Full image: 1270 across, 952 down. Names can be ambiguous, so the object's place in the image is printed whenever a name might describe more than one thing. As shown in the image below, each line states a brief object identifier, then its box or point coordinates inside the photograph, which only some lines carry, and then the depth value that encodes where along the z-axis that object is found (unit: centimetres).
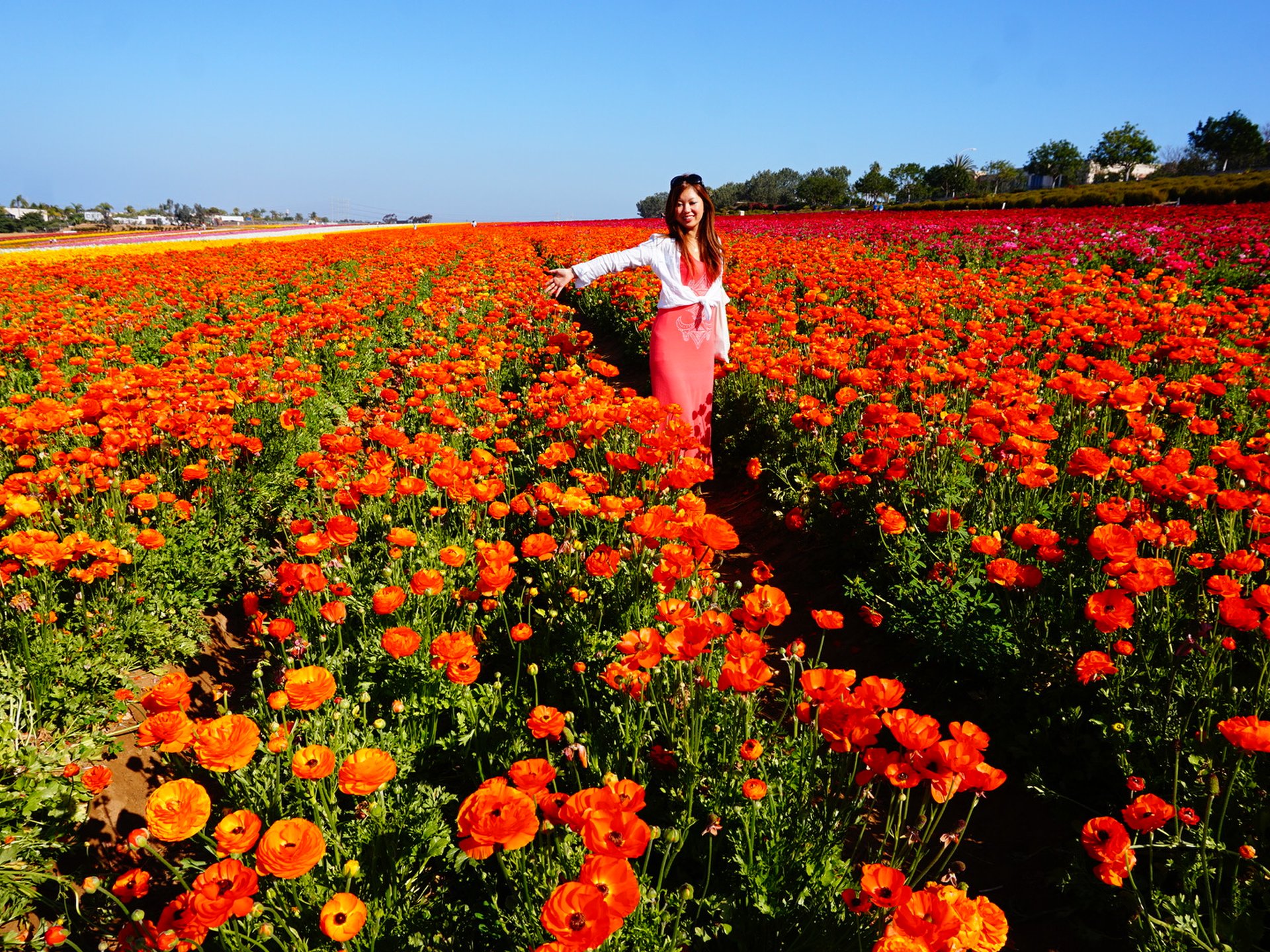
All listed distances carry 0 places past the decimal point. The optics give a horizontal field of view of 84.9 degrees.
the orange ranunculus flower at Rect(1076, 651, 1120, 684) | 211
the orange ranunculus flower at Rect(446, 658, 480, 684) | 221
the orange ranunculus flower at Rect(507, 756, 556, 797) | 157
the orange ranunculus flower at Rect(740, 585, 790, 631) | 211
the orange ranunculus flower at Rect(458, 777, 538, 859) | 140
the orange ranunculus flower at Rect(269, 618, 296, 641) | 233
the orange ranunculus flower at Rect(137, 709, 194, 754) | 169
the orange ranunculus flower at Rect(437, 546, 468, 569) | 263
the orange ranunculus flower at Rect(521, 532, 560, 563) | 271
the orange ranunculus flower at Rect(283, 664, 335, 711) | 182
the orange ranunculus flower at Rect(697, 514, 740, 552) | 228
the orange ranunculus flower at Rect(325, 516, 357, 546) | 272
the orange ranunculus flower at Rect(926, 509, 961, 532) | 322
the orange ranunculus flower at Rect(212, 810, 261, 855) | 146
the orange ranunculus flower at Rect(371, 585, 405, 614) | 225
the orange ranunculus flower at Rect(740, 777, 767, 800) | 179
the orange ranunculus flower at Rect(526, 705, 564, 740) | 188
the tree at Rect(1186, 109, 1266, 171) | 6494
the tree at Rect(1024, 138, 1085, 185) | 6812
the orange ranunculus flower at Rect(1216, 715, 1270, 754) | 166
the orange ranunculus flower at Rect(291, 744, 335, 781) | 165
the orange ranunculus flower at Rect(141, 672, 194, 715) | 173
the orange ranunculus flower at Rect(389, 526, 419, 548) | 271
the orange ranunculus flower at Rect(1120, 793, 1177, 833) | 165
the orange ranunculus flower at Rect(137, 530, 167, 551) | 281
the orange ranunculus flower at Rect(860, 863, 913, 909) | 140
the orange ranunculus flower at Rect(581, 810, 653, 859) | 135
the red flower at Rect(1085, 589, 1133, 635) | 210
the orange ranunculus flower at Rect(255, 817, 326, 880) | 141
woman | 463
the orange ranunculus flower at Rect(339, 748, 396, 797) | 159
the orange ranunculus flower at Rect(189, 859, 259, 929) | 134
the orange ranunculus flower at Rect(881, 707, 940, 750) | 152
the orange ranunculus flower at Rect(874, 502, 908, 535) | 310
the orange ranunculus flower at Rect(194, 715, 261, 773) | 160
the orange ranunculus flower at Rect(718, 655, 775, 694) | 193
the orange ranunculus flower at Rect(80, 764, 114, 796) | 209
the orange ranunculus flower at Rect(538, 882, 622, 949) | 118
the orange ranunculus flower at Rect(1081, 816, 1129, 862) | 160
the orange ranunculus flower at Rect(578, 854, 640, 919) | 125
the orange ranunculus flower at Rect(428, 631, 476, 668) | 210
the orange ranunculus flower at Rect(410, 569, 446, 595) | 240
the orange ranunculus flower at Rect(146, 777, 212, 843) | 146
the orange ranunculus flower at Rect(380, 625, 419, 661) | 207
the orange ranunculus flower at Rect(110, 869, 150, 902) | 173
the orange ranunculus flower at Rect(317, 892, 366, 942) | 143
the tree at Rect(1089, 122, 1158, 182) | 6812
